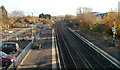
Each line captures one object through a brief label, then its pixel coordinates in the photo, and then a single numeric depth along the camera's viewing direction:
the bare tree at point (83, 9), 55.03
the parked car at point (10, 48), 15.61
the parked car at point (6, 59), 11.35
